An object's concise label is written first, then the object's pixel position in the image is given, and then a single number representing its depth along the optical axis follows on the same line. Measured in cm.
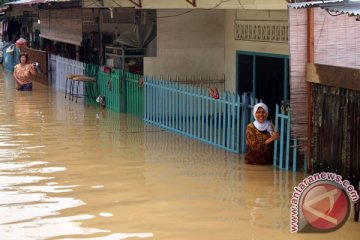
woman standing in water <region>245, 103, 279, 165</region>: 1100
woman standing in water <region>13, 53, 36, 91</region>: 2217
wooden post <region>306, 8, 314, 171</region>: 937
